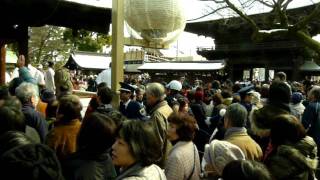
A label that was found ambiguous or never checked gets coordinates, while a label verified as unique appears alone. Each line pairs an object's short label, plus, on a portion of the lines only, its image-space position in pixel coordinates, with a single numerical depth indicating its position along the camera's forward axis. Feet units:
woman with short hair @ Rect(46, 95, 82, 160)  8.57
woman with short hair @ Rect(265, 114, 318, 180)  6.33
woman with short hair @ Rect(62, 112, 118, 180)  6.59
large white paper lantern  10.46
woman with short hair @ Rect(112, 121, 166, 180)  5.92
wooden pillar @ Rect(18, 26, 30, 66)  18.89
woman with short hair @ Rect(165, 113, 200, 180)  8.38
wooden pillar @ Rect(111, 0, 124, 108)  11.35
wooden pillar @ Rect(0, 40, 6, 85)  20.60
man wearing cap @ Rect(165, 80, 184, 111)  15.97
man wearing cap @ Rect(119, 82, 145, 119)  13.37
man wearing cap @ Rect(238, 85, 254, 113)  15.33
